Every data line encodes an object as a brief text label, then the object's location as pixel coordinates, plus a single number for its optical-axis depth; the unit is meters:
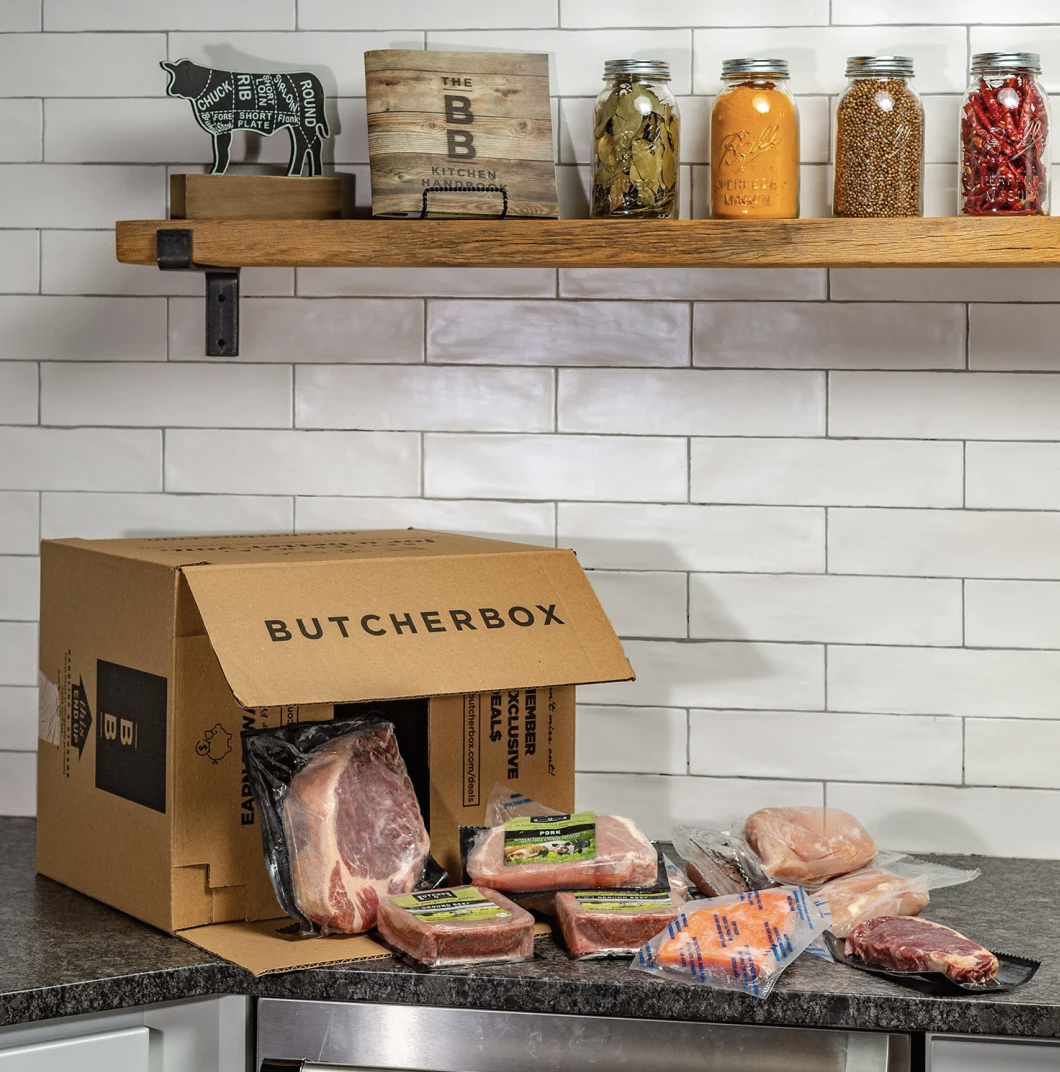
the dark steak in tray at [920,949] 3.12
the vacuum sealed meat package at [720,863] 3.31
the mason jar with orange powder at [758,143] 3.43
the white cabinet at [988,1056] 3.11
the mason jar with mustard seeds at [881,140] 3.42
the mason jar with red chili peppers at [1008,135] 3.41
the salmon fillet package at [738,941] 3.12
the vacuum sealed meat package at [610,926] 3.17
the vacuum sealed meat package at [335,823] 3.19
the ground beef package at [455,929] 3.14
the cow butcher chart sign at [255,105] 3.54
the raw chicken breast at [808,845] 3.36
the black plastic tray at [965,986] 3.12
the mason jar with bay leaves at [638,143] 3.45
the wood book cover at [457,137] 3.43
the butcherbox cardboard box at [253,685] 3.19
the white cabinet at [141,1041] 3.12
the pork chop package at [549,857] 3.23
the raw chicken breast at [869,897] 3.24
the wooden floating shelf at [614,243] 3.40
